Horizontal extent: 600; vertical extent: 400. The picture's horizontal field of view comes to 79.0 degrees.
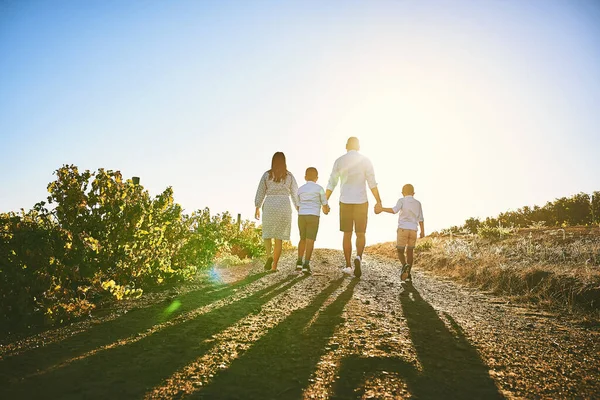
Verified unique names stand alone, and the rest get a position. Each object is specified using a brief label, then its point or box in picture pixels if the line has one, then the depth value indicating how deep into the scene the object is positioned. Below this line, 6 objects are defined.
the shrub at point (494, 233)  10.81
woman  7.59
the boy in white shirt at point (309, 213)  7.18
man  6.86
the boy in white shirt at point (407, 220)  7.23
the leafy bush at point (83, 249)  3.39
